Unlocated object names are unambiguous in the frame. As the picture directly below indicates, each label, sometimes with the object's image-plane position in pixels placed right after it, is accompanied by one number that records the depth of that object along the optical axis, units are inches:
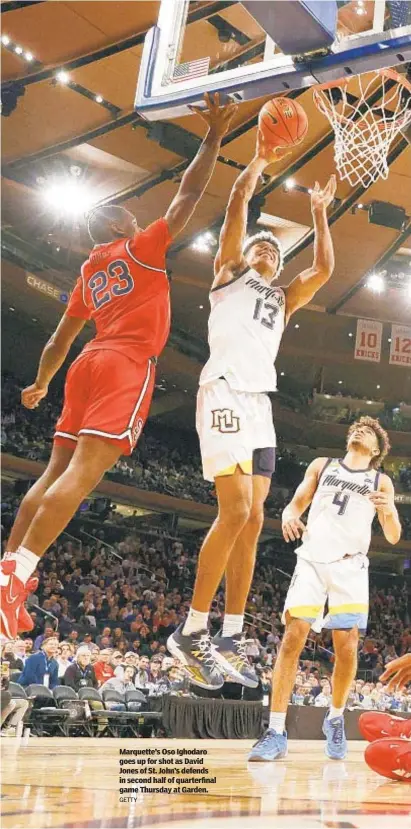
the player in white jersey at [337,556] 187.5
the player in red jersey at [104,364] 139.6
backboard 131.9
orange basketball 161.5
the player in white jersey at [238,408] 149.1
